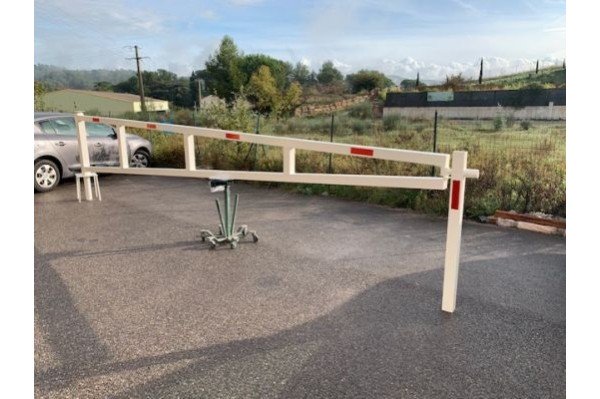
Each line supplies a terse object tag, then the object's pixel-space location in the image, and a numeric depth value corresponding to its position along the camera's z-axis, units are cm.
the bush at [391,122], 1283
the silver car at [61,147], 899
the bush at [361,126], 1325
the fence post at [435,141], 815
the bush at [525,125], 1022
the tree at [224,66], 6738
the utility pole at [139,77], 4363
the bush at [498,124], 1042
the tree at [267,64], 6306
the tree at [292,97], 4192
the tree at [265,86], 3669
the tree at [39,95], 1978
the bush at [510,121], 1060
